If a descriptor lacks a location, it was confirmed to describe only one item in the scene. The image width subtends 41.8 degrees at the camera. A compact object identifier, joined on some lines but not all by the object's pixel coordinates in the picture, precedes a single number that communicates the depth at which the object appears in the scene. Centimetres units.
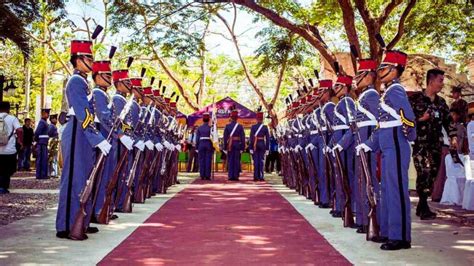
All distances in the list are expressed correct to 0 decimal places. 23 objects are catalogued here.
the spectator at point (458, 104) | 1044
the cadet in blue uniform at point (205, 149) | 1797
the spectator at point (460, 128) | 1056
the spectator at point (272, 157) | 2259
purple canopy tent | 2153
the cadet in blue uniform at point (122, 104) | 846
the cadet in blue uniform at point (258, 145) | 1744
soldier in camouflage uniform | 816
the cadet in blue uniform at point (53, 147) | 1706
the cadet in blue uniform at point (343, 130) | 791
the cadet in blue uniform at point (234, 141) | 1780
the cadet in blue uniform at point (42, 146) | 1623
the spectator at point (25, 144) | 1792
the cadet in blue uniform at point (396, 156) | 598
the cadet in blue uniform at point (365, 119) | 676
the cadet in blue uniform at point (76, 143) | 636
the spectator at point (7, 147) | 1181
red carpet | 545
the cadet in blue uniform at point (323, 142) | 951
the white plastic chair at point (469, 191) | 958
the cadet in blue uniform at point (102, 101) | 748
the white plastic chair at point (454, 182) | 1029
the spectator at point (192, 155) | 2278
